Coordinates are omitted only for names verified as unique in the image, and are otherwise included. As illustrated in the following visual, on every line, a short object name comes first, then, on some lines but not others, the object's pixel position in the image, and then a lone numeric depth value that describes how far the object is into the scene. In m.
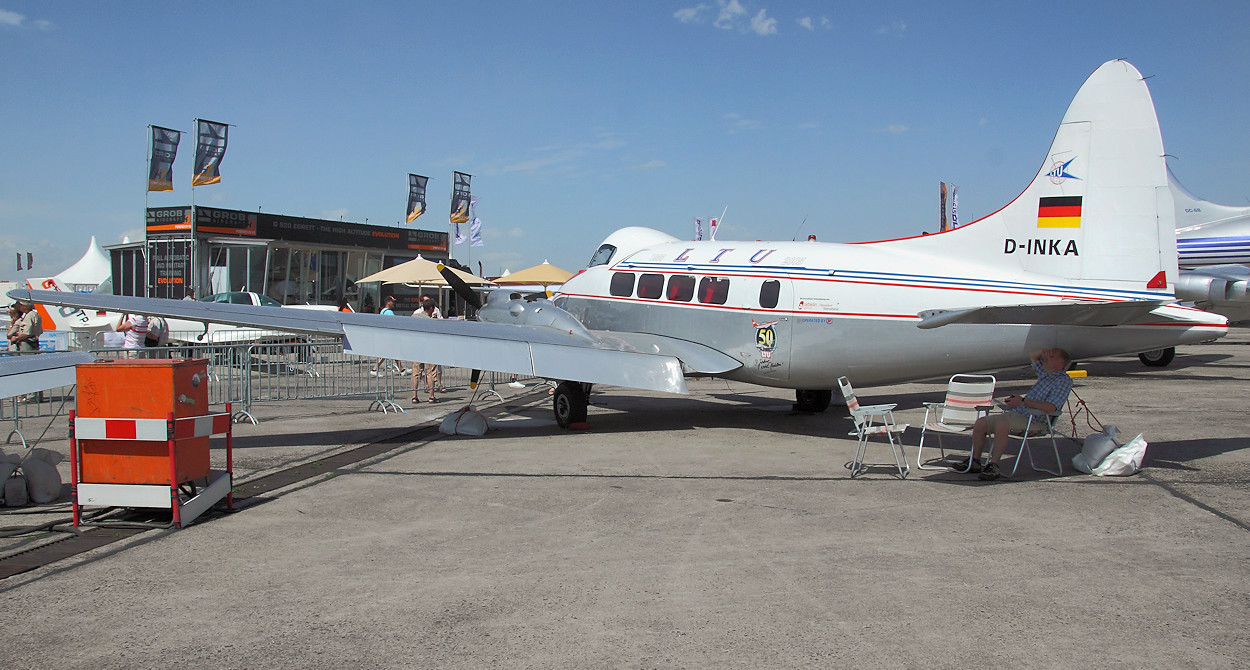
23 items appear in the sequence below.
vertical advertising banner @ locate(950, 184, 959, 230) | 43.50
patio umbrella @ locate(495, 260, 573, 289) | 29.91
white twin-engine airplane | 9.22
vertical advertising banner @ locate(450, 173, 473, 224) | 46.84
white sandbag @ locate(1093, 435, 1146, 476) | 8.77
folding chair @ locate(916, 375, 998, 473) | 8.71
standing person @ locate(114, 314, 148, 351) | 15.73
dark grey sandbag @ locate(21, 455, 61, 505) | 7.81
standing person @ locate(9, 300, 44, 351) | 16.17
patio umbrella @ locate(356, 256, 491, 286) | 28.47
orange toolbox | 6.91
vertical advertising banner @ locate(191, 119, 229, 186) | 33.50
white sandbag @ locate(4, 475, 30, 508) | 7.73
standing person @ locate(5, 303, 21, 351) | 16.19
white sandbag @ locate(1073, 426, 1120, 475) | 8.91
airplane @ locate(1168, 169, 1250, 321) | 19.77
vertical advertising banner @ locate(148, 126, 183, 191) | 32.12
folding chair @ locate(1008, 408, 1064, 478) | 8.60
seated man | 8.64
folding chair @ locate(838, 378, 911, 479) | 8.85
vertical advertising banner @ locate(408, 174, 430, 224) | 45.28
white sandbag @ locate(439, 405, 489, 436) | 12.41
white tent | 36.50
